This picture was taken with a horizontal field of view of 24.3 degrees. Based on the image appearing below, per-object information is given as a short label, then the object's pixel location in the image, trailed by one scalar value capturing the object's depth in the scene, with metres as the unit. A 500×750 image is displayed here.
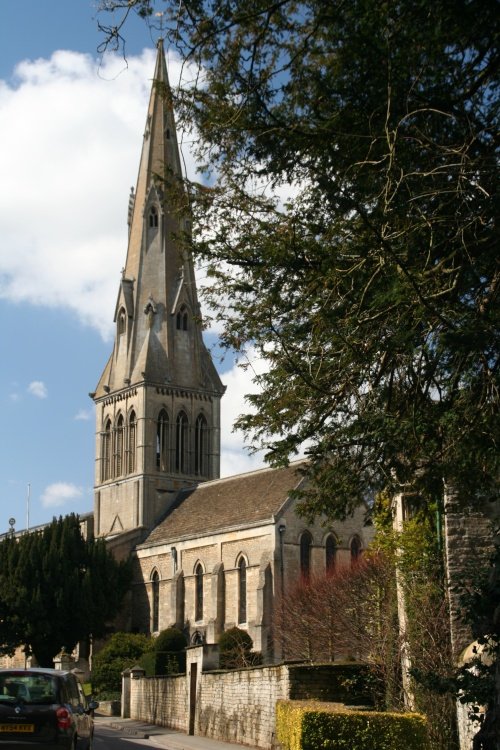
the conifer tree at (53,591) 52.84
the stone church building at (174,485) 52.00
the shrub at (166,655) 46.84
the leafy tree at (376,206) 11.70
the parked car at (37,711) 12.59
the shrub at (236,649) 44.12
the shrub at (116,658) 49.12
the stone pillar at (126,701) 36.78
